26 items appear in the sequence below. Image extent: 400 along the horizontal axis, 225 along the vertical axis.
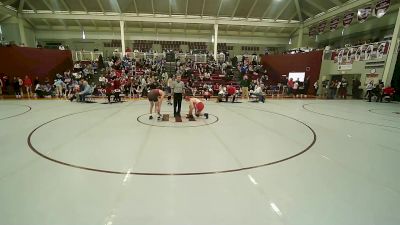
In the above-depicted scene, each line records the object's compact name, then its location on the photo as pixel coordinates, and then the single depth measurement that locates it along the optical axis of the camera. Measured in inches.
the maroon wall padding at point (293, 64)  718.5
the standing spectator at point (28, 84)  551.5
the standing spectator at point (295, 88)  652.7
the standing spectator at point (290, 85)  665.9
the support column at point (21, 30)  803.4
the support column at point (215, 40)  867.7
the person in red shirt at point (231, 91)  481.7
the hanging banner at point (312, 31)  833.7
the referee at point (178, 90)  273.3
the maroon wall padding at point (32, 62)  604.4
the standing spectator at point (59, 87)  559.2
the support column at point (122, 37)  816.3
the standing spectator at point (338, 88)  617.0
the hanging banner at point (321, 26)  797.1
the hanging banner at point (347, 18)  660.1
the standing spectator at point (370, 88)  551.2
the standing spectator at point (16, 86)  543.4
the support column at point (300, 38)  932.6
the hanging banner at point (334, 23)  736.7
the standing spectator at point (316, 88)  673.0
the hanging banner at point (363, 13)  598.9
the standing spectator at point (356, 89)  617.3
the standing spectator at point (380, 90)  543.8
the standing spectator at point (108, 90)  446.3
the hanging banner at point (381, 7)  541.3
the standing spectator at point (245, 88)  555.0
